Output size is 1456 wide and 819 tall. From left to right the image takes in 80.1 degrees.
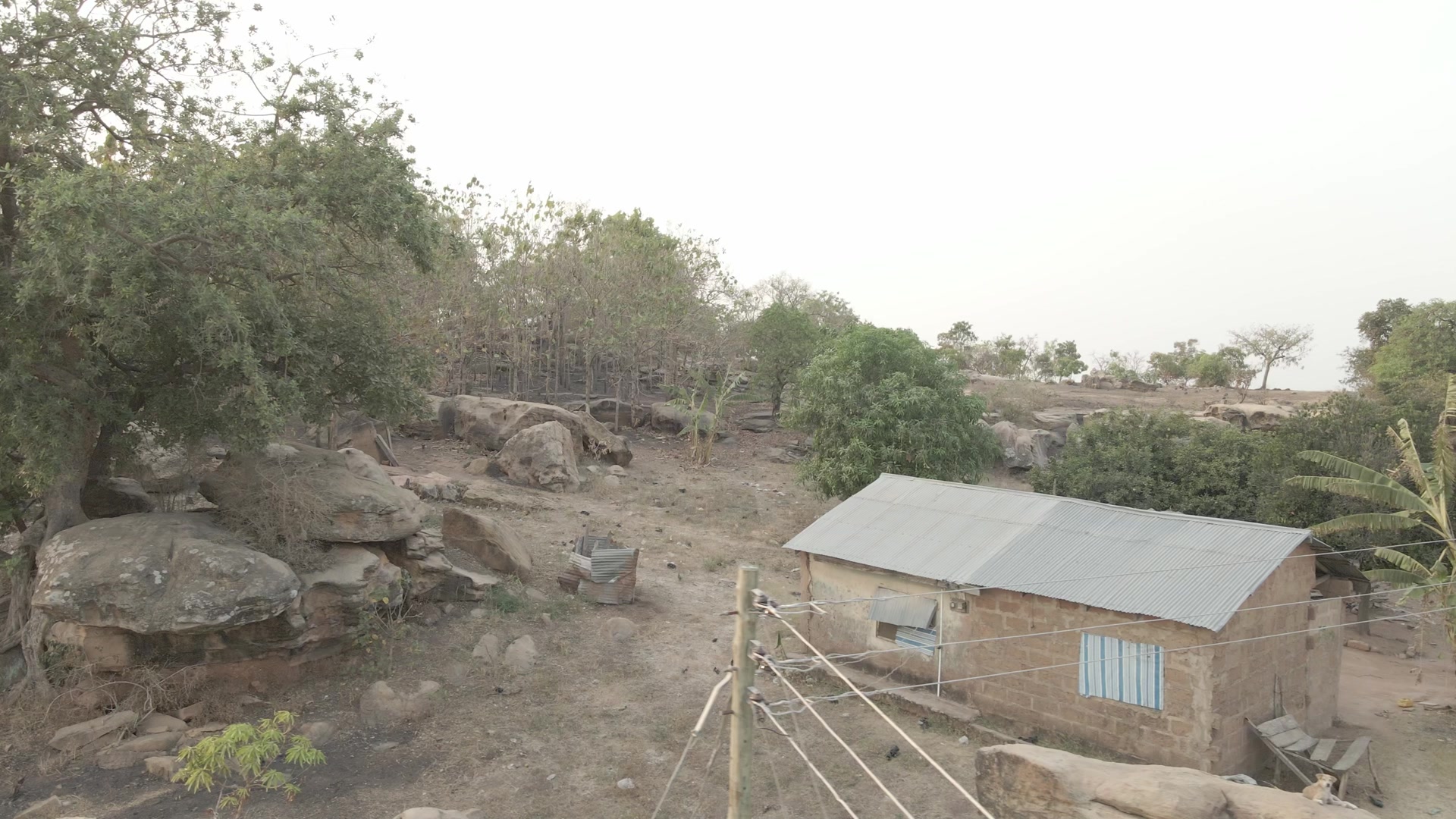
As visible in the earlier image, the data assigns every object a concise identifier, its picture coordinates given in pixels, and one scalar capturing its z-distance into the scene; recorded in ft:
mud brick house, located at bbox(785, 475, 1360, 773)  35.73
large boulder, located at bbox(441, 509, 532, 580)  56.70
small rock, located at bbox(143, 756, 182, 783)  34.55
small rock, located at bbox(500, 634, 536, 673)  46.32
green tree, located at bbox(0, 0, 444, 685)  36.09
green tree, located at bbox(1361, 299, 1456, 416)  102.06
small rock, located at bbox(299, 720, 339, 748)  38.05
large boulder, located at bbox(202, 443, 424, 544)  43.93
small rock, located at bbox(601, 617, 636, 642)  51.67
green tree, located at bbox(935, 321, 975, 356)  231.09
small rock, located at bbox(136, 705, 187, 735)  37.78
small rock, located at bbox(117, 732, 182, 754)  36.32
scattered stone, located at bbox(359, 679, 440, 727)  40.22
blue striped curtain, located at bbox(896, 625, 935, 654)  43.68
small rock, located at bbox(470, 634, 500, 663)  46.57
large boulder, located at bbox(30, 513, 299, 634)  37.01
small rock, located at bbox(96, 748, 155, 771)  35.55
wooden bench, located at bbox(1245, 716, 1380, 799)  35.83
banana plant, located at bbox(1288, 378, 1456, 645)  45.06
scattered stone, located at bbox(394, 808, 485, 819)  28.96
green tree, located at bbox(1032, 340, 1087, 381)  223.51
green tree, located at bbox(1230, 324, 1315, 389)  173.06
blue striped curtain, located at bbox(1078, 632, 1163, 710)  36.22
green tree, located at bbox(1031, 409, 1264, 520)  66.44
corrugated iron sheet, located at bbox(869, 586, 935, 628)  43.52
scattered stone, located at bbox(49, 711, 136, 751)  36.32
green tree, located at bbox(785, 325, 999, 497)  75.36
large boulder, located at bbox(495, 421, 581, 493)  85.61
